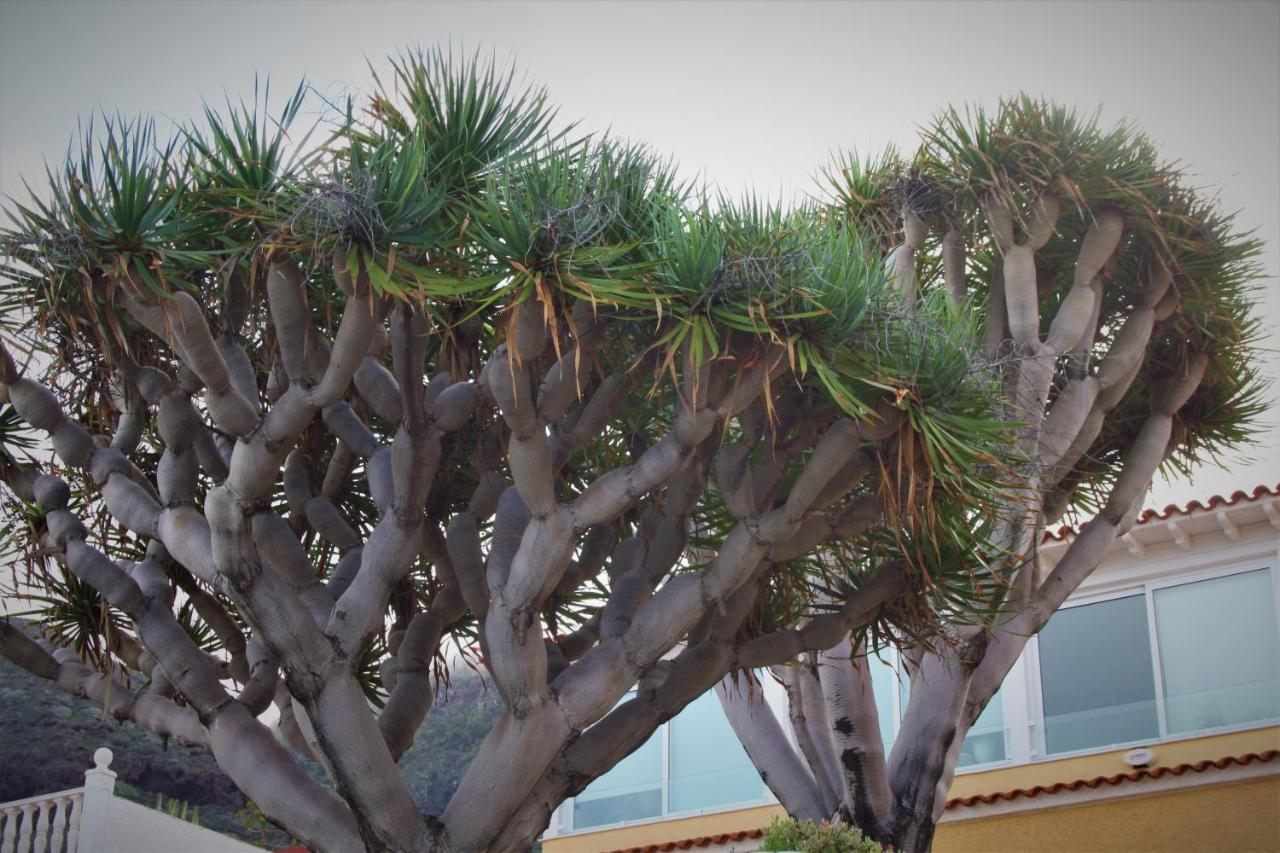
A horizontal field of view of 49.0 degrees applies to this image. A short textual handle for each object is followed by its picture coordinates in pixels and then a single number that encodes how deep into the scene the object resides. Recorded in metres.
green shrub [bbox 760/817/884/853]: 6.96
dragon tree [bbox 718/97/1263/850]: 8.19
